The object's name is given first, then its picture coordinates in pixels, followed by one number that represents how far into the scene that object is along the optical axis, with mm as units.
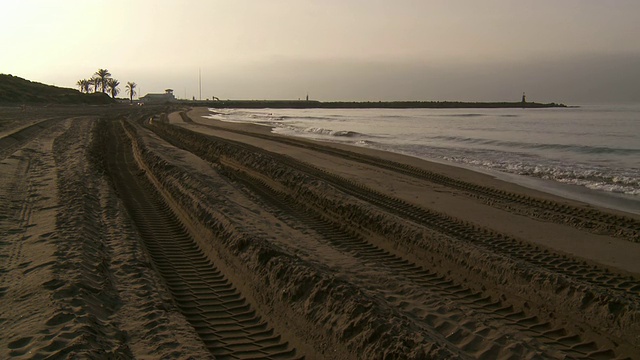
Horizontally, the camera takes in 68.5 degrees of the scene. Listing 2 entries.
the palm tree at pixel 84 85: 113775
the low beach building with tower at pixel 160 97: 136712
